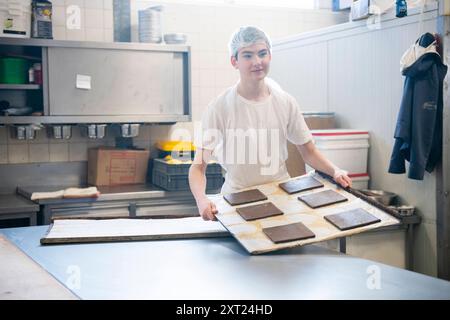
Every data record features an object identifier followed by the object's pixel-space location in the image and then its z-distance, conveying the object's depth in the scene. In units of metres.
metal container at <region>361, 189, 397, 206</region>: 3.39
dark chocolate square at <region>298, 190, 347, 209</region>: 2.28
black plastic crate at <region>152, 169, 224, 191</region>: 3.96
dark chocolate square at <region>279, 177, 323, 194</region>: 2.41
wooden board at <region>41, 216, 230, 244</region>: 2.26
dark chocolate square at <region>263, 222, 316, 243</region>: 2.07
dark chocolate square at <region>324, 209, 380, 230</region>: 2.10
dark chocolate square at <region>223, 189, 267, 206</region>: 2.38
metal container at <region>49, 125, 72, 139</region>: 4.01
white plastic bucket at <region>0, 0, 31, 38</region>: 3.73
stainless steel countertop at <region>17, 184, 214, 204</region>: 3.77
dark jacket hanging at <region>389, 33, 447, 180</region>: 3.08
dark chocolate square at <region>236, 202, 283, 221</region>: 2.24
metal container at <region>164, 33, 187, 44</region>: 4.19
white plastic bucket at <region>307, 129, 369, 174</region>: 3.56
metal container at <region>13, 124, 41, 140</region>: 3.90
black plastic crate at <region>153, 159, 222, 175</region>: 3.96
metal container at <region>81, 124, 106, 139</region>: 4.06
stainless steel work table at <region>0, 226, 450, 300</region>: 1.63
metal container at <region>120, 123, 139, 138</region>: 4.13
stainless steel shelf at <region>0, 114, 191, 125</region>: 3.75
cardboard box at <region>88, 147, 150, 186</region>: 4.12
